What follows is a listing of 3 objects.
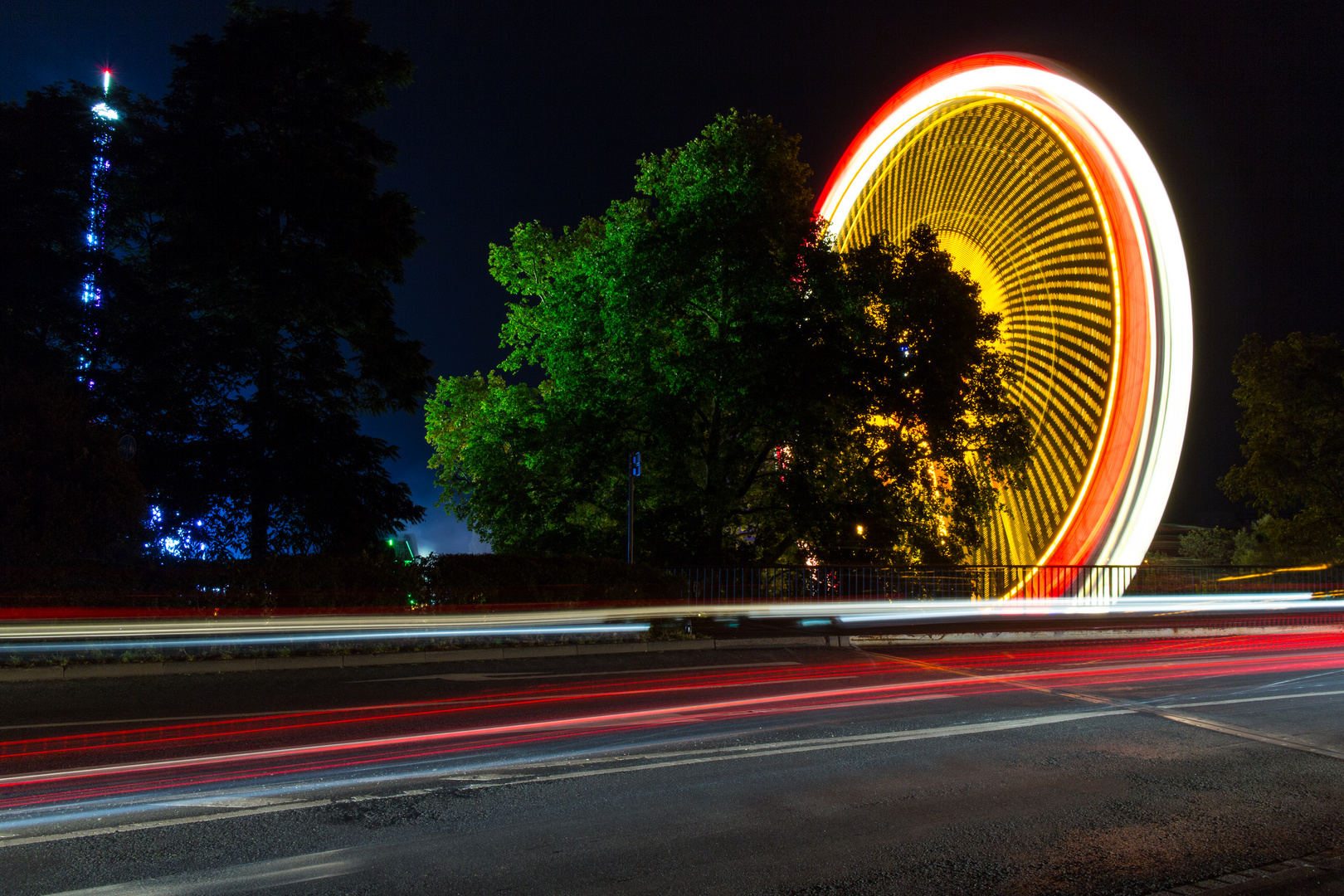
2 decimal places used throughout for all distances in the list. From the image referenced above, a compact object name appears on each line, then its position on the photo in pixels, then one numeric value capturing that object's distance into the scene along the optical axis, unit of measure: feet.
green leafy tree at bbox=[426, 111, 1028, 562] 70.54
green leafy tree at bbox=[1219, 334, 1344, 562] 121.39
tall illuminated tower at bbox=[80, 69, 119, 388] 75.72
